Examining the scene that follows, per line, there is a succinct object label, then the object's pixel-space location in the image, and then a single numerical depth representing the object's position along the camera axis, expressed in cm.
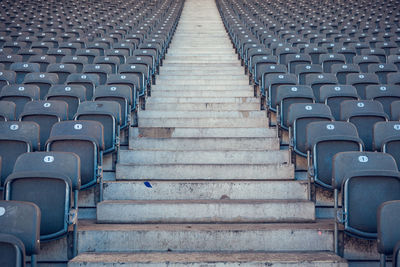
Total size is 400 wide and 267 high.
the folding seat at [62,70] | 659
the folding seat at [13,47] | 882
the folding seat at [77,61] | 727
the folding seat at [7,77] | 603
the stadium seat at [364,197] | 314
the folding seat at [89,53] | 814
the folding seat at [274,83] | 577
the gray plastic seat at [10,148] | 383
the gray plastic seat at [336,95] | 538
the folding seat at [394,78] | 623
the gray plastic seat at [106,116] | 456
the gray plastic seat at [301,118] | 447
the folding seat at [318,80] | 609
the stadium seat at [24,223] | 262
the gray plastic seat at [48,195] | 310
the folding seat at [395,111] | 487
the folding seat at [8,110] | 472
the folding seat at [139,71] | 656
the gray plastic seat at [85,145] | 386
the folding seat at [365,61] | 743
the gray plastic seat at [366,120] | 461
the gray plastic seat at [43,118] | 456
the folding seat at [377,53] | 819
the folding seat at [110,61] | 719
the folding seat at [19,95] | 527
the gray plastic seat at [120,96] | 521
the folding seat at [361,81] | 609
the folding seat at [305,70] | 663
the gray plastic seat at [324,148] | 386
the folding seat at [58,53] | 814
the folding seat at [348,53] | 842
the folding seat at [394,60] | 752
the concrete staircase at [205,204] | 322
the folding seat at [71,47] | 882
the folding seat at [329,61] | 751
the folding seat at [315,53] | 831
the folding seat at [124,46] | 883
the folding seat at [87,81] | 594
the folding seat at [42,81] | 593
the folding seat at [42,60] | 726
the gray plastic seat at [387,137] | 391
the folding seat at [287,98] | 518
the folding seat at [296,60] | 738
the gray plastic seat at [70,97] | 530
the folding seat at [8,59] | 745
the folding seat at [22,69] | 666
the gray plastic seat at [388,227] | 267
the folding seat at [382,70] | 679
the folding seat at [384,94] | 543
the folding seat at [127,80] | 594
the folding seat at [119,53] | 804
